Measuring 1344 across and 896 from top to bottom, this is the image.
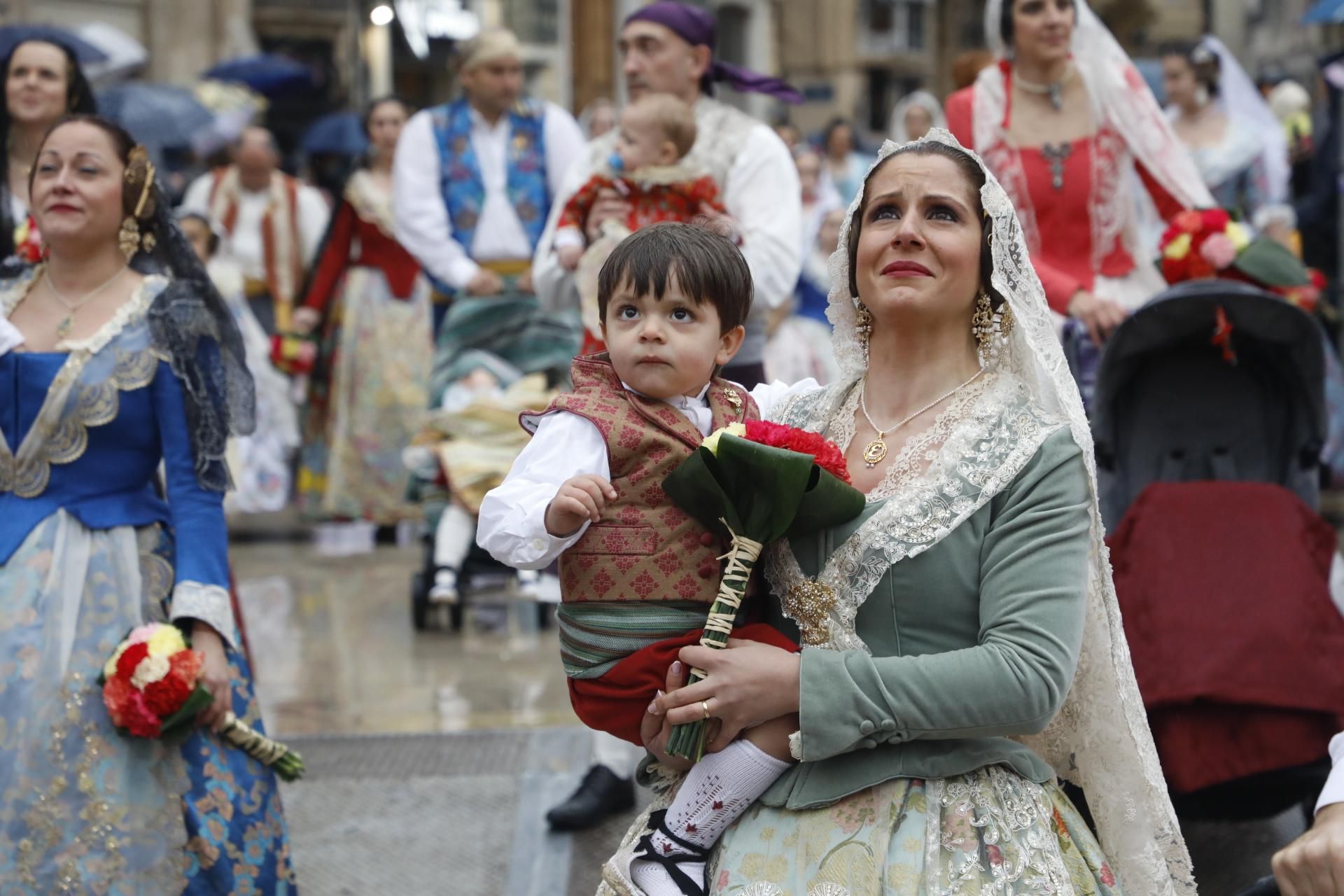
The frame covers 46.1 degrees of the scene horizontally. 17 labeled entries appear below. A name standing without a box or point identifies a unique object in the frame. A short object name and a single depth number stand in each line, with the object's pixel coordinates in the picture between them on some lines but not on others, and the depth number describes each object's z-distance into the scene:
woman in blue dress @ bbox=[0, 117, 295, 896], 3.11
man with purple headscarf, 4.46
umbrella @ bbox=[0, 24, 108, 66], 7.57
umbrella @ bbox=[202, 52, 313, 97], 16.47
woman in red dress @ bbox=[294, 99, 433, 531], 8.73
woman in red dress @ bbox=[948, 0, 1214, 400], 4.37
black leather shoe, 4.25
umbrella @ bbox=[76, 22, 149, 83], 10.00
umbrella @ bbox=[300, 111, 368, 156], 16.22
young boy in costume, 2.30
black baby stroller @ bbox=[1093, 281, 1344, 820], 3.26
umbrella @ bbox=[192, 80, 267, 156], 11.91
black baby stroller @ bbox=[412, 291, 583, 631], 6.38
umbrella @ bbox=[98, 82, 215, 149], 11.56
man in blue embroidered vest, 6.37
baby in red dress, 4.26
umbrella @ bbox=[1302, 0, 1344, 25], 9.93
